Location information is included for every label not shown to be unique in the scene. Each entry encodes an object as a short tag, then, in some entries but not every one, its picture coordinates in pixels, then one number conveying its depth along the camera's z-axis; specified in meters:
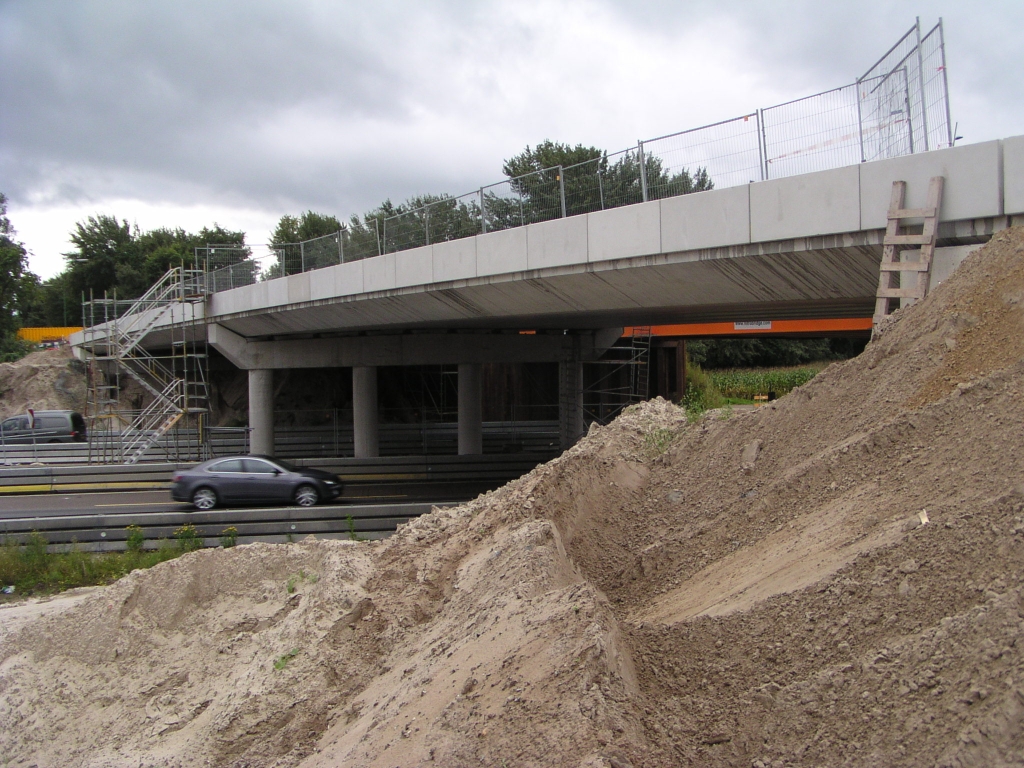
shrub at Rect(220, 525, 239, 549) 13.91
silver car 17.67
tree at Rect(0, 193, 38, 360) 48.78
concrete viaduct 9.40
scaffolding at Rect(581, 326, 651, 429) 28.94
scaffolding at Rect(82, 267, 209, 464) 27.41
